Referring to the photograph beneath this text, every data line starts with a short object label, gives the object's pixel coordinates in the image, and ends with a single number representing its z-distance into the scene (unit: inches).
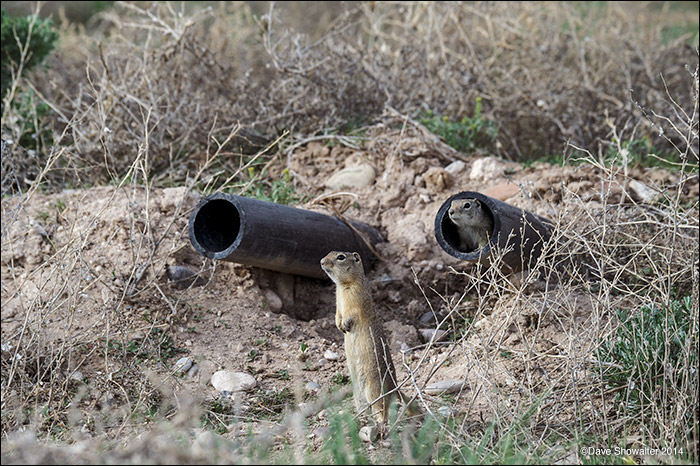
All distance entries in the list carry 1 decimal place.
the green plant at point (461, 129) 636.7
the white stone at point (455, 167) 568.9
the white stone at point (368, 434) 325.4
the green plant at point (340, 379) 412.5
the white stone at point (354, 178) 569.6
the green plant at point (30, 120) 627.2
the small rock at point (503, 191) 525.3
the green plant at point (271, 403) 379.8
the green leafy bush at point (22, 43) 668.7
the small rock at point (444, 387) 383.6
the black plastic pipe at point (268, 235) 432.5
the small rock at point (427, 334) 460.1
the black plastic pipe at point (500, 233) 413.1
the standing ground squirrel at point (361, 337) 348.8
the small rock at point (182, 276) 474.9
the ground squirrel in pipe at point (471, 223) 412.8
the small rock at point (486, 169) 557.0
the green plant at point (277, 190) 561.9
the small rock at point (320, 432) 334.6
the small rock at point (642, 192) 502.4
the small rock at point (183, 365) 413.7
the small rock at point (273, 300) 478.6
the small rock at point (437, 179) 551.2
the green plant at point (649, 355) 306.9
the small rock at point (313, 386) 401.8
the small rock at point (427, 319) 479.5
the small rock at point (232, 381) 399.9
